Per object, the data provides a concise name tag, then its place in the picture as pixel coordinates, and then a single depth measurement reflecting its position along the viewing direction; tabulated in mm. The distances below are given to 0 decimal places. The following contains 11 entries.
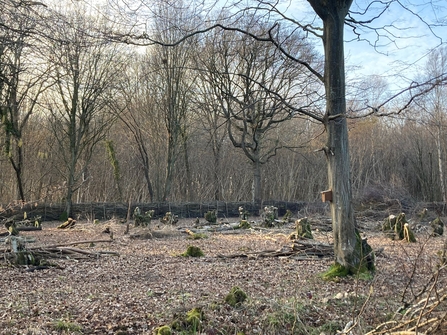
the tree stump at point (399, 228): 9438
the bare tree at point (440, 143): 17386
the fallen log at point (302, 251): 7656
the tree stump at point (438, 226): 10445
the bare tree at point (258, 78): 18125
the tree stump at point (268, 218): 13305
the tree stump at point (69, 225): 13375
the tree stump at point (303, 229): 9445
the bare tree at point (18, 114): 15656
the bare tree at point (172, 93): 19891
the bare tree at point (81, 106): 17503
